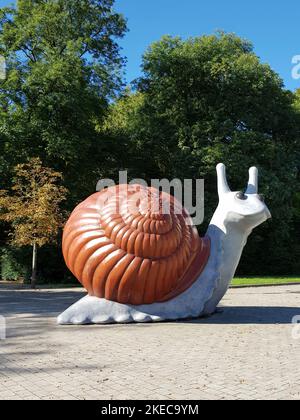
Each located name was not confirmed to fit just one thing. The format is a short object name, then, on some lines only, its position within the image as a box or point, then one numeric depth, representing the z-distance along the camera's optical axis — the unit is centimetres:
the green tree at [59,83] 2281
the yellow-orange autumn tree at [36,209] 1834
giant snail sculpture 970
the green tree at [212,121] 2656
